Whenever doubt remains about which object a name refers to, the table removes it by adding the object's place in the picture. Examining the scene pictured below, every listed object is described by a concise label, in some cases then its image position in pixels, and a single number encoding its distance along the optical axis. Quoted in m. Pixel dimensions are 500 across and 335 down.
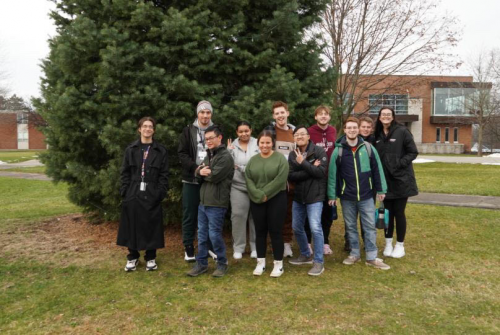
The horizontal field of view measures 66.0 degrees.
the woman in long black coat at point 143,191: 4.68
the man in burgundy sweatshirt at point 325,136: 5.12
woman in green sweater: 4.46
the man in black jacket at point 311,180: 4.68
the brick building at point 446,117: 40.41
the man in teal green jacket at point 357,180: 4.88
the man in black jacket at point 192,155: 4.75
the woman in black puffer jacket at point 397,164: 5.16
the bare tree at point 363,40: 12.84
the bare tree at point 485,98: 35.44
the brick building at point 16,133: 58.28
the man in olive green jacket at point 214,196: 4.47
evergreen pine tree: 5.07
